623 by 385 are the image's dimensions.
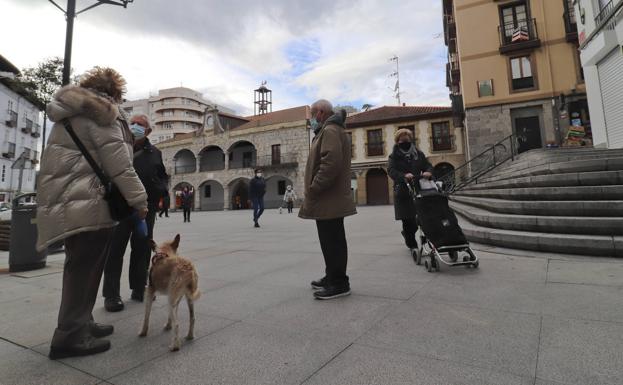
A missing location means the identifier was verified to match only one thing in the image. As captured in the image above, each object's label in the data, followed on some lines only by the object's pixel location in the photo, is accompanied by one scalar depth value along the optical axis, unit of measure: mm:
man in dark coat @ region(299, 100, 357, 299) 2906
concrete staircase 4066
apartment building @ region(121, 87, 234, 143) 66938
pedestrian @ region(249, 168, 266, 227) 10594
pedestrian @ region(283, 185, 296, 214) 19594
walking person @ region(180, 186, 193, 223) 15211
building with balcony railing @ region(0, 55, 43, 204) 29375
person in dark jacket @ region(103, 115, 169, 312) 2881
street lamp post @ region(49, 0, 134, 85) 4758
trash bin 4527
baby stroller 3619
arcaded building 29906
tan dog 2055
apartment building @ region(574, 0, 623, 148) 9078
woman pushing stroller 4406
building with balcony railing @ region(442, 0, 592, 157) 16141
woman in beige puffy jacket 1956
